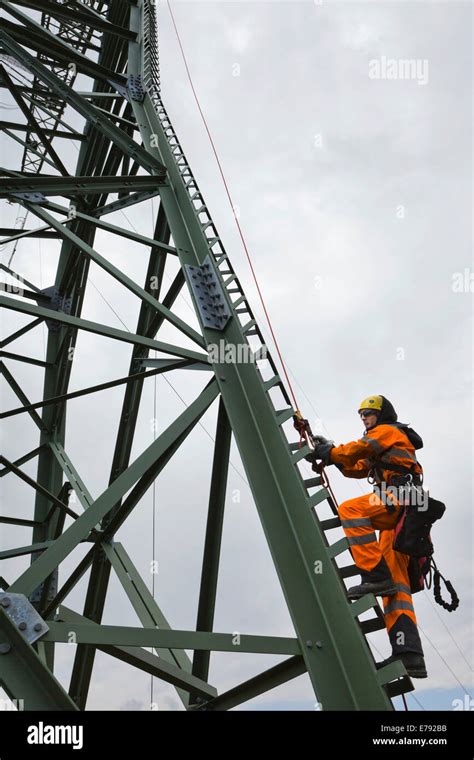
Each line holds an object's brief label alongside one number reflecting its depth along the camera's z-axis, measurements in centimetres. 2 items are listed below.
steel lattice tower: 300
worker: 367
